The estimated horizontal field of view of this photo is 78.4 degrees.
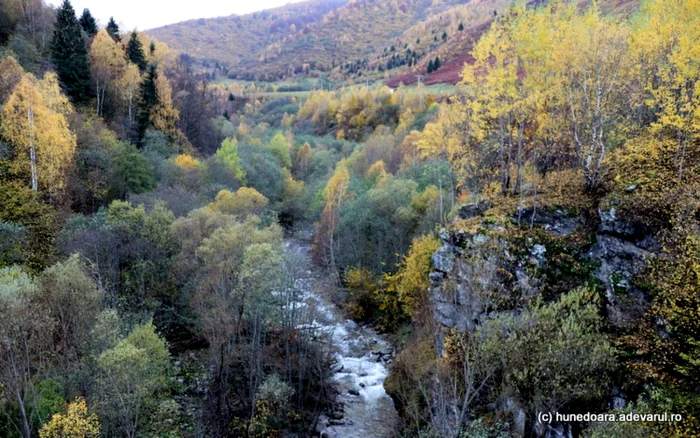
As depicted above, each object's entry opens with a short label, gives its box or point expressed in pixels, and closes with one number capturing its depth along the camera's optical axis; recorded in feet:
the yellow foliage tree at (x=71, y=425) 59.11
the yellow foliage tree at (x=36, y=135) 110.93
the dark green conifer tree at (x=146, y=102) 190.19
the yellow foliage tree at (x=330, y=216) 161.38
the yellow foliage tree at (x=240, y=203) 138.82
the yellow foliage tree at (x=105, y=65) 186.09
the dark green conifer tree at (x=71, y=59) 172.14
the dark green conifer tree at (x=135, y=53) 213.05
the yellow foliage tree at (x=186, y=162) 167.49
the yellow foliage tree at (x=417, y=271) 109.70
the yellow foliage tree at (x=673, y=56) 69.51
